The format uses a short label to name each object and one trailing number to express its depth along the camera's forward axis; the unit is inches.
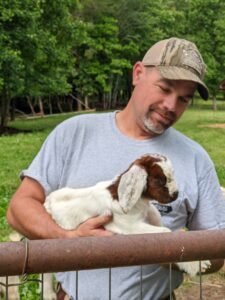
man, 95.3
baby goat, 89.2
